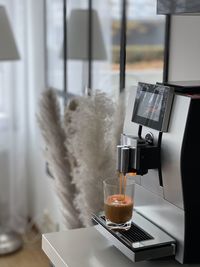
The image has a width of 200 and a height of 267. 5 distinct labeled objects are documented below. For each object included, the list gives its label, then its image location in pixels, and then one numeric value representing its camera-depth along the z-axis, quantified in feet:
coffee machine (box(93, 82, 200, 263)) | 3.51
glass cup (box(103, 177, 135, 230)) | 3.90
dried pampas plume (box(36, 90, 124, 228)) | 5.70
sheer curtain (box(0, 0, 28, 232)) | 10.81
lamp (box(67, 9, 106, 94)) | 8.16
